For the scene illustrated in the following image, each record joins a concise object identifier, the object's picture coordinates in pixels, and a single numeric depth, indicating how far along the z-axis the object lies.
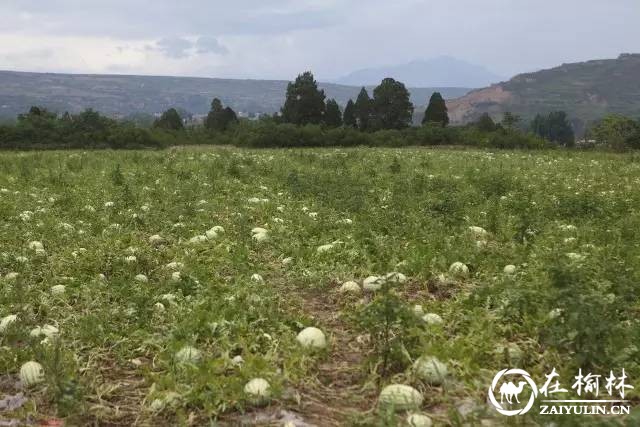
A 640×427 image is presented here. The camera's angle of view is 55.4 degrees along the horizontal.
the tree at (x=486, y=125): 60.30
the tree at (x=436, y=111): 68.81
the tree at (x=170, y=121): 72.06
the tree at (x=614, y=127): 80.50
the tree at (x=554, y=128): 127.50
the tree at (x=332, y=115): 67.25
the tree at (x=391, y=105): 68.69
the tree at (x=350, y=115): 70.81
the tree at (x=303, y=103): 66.00
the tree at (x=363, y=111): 69.69
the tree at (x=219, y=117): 70.12
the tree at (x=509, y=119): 90.75
